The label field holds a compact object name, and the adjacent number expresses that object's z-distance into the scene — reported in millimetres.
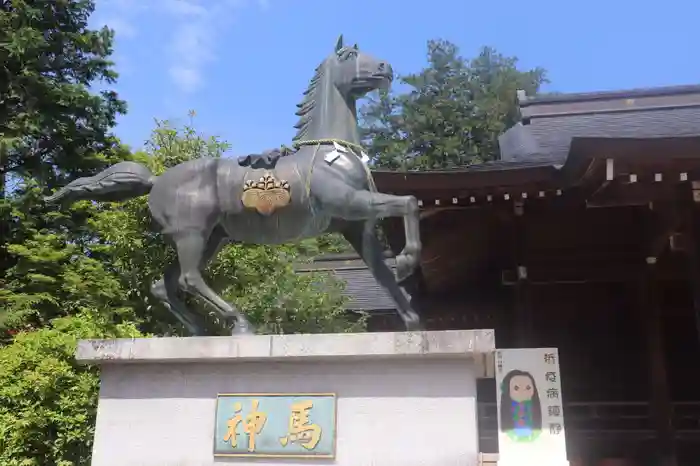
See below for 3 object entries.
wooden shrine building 6137
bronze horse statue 4191
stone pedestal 3584
